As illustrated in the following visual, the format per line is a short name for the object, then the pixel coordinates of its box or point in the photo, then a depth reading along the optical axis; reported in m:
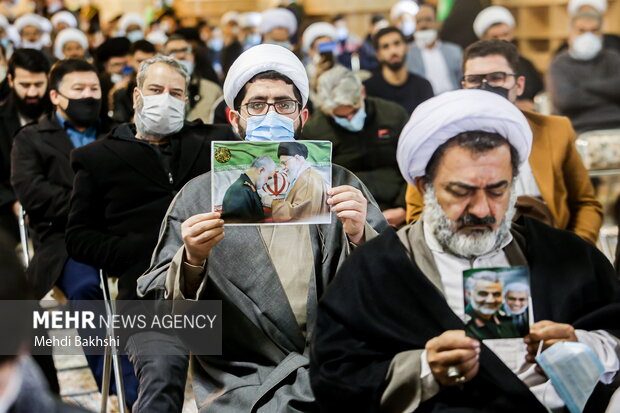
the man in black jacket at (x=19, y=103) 5.66
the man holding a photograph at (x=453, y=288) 2.47
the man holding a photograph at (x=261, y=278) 3.01
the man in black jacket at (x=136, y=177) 3.90
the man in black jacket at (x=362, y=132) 4.86
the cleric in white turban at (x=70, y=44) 8.96
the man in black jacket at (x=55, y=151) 4.70
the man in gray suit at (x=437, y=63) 8.79
